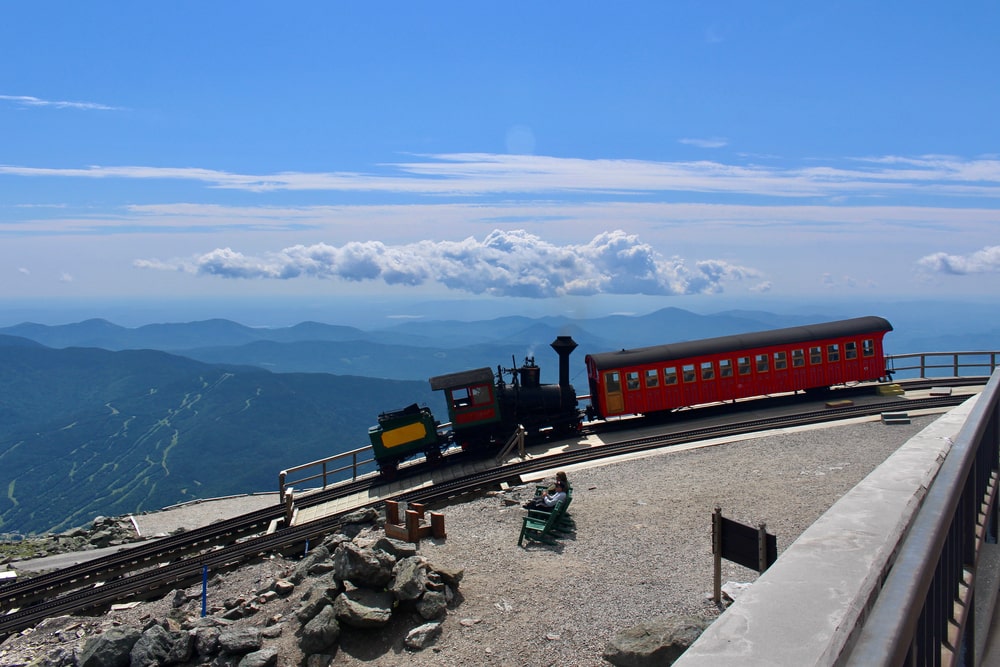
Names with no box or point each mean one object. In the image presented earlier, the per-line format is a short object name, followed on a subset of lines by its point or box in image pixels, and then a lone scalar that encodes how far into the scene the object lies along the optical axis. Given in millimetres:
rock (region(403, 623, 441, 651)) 10484
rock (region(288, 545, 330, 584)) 14281
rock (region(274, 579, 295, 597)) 13805
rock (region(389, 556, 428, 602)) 11203
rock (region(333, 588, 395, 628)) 10883
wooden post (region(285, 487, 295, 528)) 20891
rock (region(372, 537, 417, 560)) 13203
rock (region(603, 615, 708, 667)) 8648
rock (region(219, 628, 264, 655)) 11102
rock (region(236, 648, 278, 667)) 10648
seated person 14875
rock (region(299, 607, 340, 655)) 10805
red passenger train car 25125
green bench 14328
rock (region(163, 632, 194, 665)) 11344
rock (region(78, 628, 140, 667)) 11688
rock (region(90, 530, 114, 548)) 26609
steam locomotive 23453
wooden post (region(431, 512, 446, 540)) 14914
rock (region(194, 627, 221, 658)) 11297
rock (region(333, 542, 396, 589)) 11664
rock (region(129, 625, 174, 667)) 11375
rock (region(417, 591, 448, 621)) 11055
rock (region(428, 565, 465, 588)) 11805
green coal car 23297
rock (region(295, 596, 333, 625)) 11711
